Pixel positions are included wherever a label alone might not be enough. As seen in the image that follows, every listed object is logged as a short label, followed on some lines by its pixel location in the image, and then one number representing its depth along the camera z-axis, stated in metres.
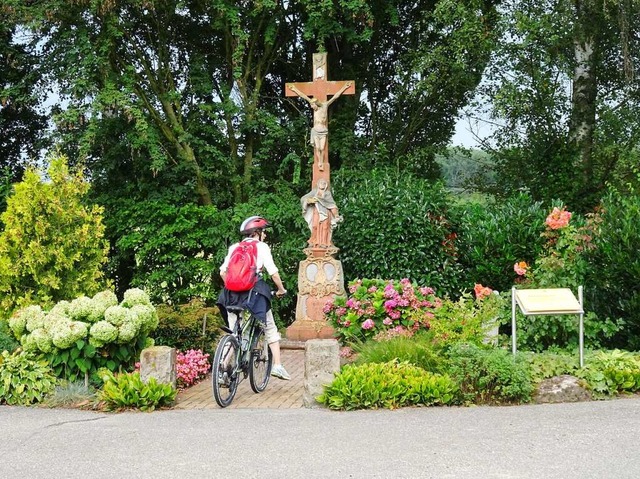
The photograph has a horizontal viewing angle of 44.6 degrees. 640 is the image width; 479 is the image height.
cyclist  7.99
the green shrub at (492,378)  7.48
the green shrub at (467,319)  9.03
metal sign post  8.14
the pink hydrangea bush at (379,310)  9.63
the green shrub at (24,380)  8.08
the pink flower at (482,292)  9.95
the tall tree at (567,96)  15.03
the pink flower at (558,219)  10.48
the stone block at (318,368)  7.63
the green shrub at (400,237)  13.27
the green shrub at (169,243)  14.91
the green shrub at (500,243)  12.95
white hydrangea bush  8.20
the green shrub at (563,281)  9.12
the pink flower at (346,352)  9.63
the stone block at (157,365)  7.86
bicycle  7.48
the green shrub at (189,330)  9.99
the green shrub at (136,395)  7.63
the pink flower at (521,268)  10.22
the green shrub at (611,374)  7.73
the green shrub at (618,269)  9.05
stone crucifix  13.04
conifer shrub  10.09
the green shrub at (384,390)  7.41
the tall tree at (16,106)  15.04
